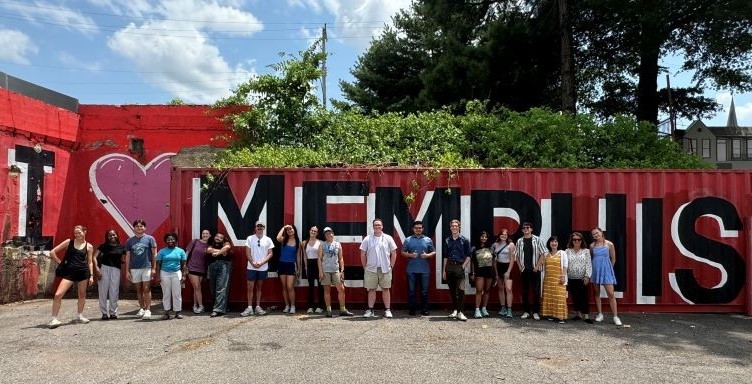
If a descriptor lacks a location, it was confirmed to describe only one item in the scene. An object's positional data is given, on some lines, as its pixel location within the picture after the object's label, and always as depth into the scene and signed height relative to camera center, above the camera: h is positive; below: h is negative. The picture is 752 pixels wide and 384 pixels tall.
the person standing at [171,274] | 8.81 -1.29
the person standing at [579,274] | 8.62 -1.27
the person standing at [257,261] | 9.05 -1.09
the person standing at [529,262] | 8.87 -1.10
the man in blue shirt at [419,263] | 8.97 -1.13
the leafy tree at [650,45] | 13.99 +4.67
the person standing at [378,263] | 8.92 -1.12
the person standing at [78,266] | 8.30 -1.07
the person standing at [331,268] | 8.96 -1.21
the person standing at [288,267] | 9.04 -1.19
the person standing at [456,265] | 8.74 -1.14
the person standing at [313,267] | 9.09 -1.21
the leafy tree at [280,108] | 12.50 +2.25
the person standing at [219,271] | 9.05 -1.27
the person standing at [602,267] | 8.58 -1.17
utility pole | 13.85 +3.57
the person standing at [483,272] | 8.90 -1.28
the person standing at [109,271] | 8.73 -1.23
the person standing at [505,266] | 8.91 -1.17
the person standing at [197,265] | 9.14 -1.17
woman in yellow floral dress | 8.51 -1.41
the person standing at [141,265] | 8.81 -1.13
